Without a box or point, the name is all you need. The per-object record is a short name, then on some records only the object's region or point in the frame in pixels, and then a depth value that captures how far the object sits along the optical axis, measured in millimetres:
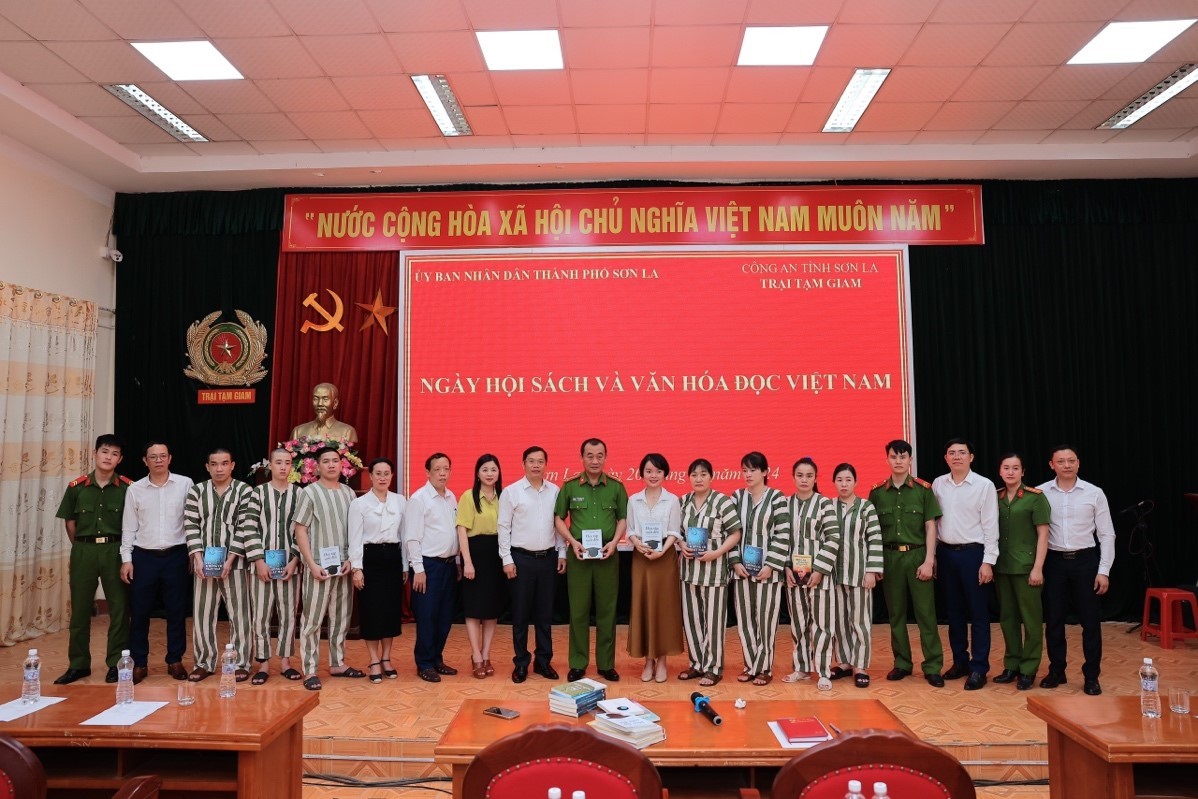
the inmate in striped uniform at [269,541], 4809
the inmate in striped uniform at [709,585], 4730
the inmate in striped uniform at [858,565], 4676
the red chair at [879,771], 1677
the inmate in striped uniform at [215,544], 4812
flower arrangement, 5738
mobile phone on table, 2723
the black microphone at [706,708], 2660
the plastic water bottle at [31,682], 2789
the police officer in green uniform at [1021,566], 4645
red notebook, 2471
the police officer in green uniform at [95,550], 4809
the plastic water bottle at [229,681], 2916
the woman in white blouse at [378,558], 4770
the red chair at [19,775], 1825
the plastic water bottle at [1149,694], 2602
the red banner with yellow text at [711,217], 6551
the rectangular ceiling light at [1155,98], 5122
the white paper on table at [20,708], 2667
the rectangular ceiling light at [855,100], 5141
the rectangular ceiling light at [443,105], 5173
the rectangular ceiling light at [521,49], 4609
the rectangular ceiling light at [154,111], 5258
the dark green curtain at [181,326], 6785
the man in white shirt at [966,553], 4684
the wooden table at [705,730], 2391
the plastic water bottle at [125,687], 2814
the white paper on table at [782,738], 2424
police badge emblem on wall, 6738
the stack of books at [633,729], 2451
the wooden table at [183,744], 2506
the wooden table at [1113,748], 2340
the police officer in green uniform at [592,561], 4773
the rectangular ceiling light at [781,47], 4590
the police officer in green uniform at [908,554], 4754
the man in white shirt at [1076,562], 4586
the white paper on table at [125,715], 2599
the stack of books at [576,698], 2727
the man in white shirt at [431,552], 4832
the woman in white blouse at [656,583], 4754
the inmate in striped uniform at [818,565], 4656
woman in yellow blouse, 4875
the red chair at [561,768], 1728
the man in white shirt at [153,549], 4832
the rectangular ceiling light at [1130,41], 4547
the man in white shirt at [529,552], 4805
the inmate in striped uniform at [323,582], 4711
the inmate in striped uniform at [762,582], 4699
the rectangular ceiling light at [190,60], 4703
